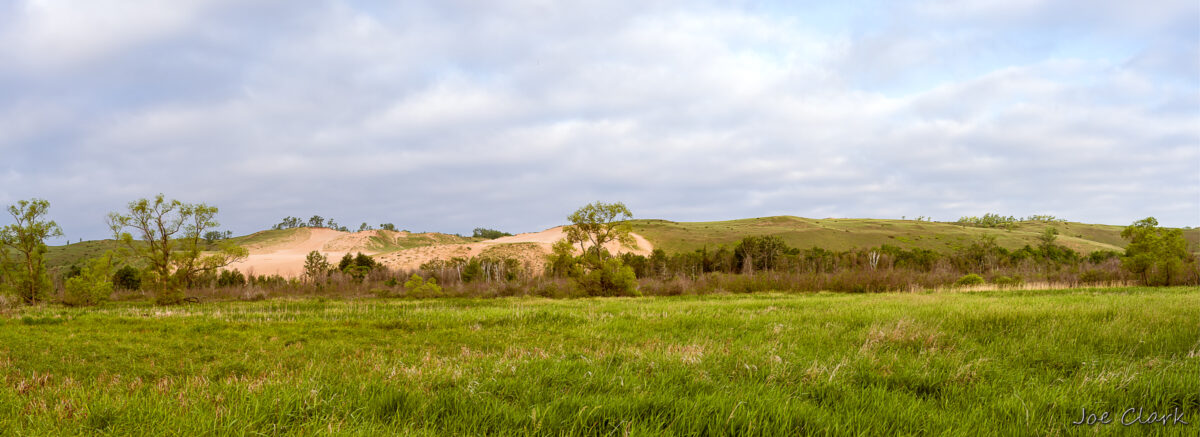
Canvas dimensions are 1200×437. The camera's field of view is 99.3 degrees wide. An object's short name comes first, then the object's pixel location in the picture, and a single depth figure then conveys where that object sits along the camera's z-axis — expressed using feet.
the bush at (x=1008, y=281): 123.44
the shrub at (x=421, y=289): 163.32
